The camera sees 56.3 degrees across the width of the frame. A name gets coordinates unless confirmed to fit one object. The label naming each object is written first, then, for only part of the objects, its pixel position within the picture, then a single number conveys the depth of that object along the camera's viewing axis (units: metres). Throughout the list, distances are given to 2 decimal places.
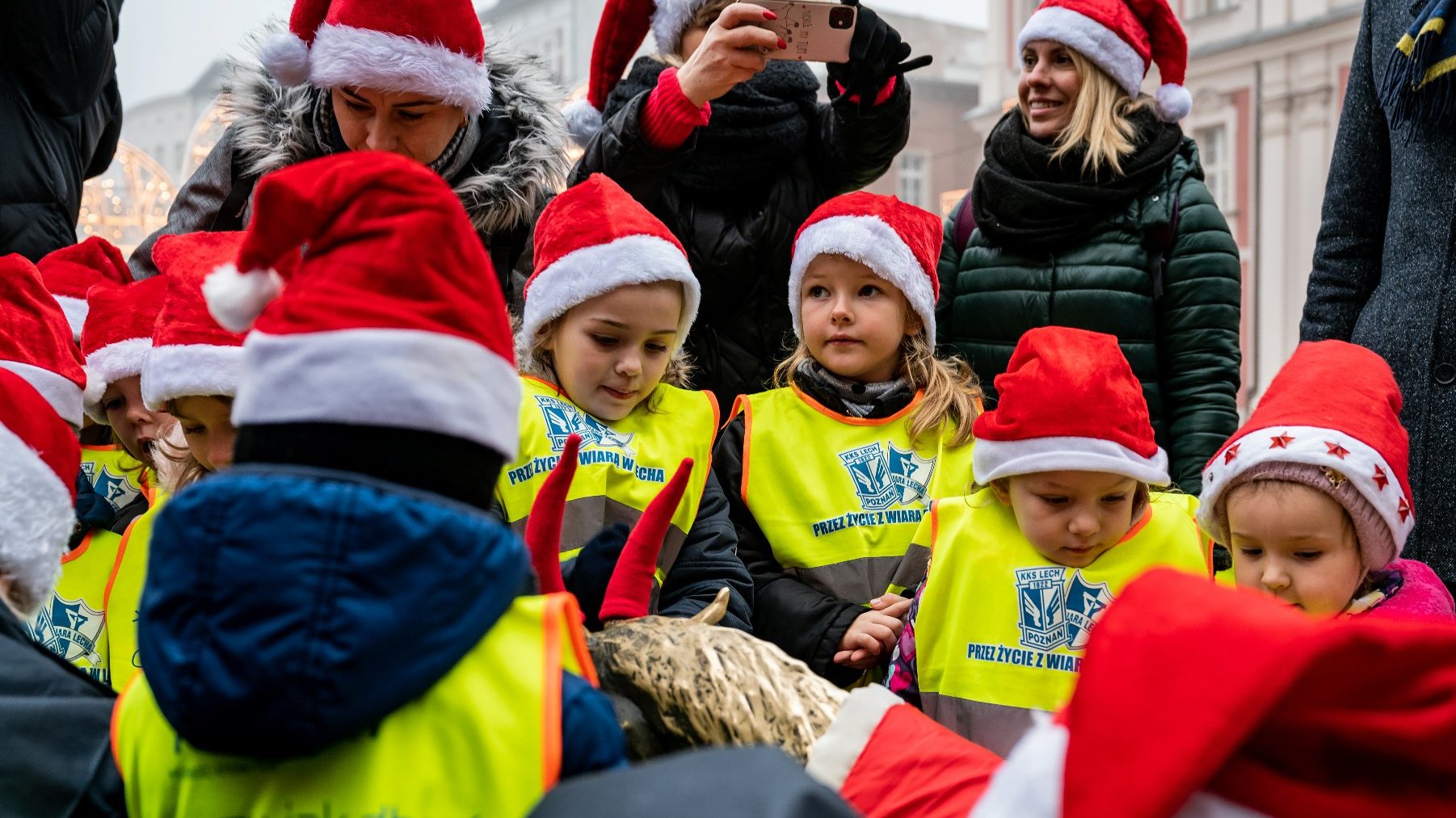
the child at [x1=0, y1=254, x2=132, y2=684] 2.79
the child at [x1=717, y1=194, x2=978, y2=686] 2.94
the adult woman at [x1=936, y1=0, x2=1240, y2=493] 3.27
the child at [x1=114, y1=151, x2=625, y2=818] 1.30
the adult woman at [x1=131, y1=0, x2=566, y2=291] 3.07
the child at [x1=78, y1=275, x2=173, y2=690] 3.01
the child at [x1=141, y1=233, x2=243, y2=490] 2.41
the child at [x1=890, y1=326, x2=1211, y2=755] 2.60
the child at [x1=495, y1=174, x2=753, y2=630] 2.78
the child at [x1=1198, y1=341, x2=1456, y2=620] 2.40
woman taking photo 3.24
